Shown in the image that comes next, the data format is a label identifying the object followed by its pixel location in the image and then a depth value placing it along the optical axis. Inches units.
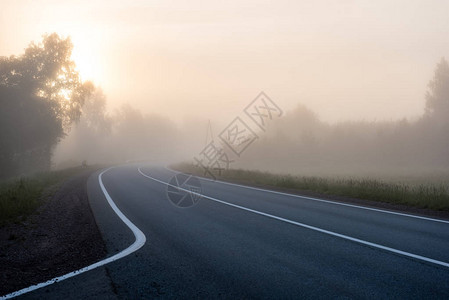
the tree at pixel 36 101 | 1136.8
